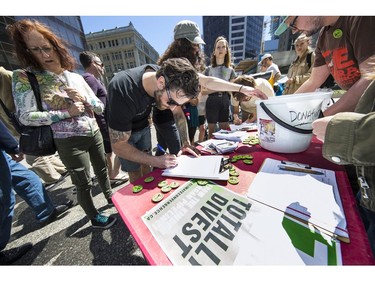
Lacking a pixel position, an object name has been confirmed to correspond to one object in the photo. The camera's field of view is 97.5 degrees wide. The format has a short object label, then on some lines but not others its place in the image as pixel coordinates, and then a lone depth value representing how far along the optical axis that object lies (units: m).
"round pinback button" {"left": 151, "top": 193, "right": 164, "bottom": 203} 0.70
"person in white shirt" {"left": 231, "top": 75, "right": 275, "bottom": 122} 1.94
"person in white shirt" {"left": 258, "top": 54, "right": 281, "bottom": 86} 4.39
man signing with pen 1.01
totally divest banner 0.44
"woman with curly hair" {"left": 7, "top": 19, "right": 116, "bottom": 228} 1.12
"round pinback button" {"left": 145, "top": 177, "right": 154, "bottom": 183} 0.85
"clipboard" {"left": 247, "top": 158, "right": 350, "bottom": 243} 0.50
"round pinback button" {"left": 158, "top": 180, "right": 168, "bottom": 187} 0.80
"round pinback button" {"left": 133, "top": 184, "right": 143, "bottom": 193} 0.78
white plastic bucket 0.89
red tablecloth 0.44
